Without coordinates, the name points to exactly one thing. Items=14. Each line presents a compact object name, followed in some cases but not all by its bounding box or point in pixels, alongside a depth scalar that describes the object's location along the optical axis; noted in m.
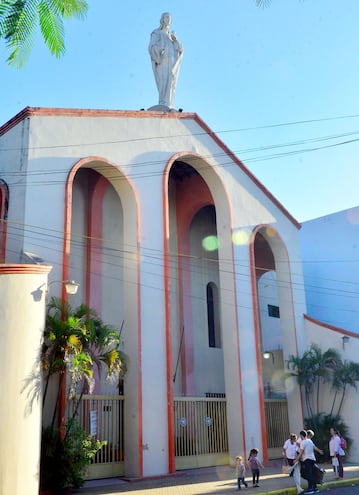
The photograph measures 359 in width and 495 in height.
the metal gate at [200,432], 16.23
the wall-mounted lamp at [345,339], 19.17
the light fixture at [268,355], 23.44
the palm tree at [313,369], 18.59
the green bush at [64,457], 11.67
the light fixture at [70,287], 12.02
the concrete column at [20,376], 10.16
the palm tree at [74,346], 11.87
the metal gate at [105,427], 14.08
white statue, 18.66
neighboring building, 27.58
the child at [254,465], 12.95
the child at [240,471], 12.71
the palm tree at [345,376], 18.34
